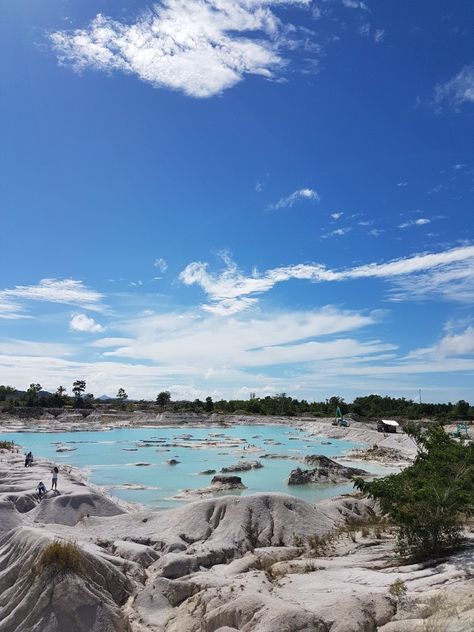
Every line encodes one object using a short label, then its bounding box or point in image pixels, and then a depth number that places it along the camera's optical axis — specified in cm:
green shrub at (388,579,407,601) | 1217
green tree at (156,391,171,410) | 16550
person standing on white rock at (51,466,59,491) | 2958
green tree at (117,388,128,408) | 17875
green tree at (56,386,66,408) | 12975
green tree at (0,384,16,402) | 15241
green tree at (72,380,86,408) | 15655
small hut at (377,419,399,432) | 8350
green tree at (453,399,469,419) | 10950
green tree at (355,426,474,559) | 1559
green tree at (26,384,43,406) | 12438
